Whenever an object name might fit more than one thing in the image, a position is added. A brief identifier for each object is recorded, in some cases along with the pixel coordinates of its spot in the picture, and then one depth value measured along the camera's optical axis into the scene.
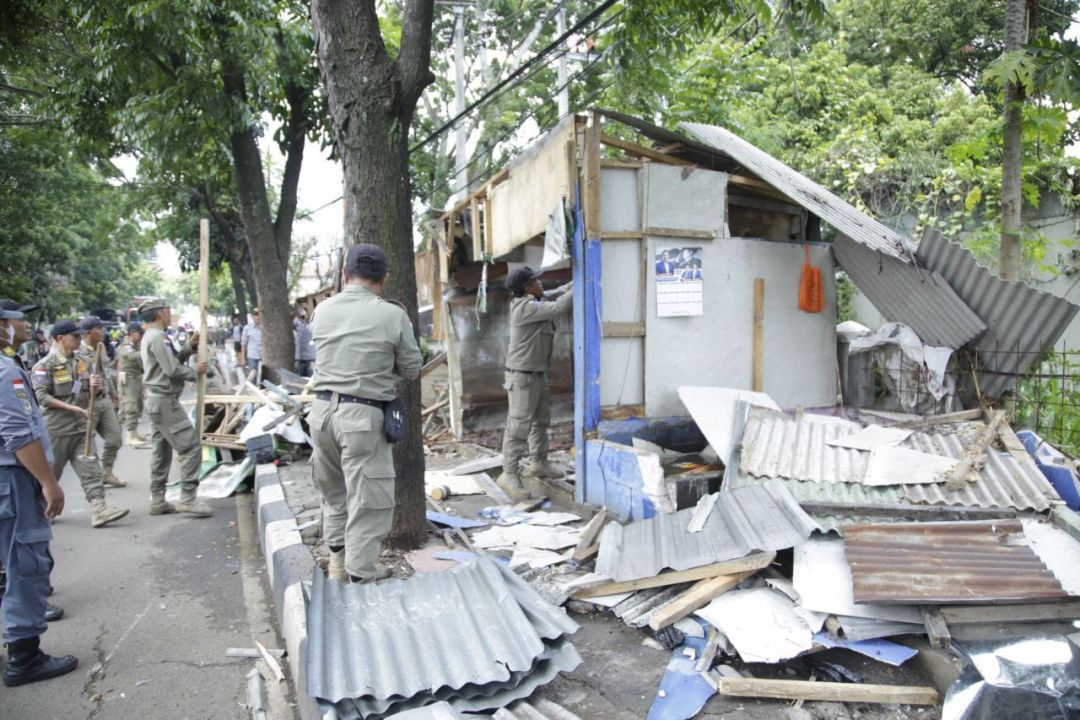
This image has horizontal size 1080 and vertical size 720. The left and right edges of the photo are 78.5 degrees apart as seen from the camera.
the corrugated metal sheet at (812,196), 5.46
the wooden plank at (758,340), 6.12
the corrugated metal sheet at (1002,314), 4.93
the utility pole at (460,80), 14.96
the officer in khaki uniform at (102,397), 7.15
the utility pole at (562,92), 13.93
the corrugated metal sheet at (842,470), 4.00
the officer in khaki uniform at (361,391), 3.77
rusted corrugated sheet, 3.17
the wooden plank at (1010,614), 3.10
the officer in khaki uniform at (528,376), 6.43
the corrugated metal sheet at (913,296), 5.46
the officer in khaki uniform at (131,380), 7.73
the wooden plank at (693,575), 3.63
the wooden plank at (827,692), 2.97
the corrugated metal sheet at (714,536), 3.74
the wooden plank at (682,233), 5.71
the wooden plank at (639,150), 5.50
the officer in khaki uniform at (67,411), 6.05
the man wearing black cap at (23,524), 3.39
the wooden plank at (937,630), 3.07
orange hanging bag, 6.26
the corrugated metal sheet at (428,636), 2.77
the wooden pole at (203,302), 6.68
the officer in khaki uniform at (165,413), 6.52
